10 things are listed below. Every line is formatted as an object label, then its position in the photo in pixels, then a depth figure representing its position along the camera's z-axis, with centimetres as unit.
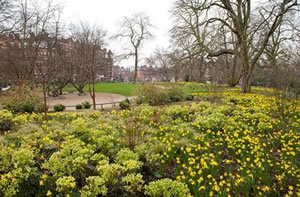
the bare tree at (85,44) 1218
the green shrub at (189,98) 1359
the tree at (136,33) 4228
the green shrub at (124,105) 1122
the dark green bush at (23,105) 962
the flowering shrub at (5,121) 614
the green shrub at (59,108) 1080
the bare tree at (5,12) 1579
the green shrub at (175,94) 1341
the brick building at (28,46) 1828
